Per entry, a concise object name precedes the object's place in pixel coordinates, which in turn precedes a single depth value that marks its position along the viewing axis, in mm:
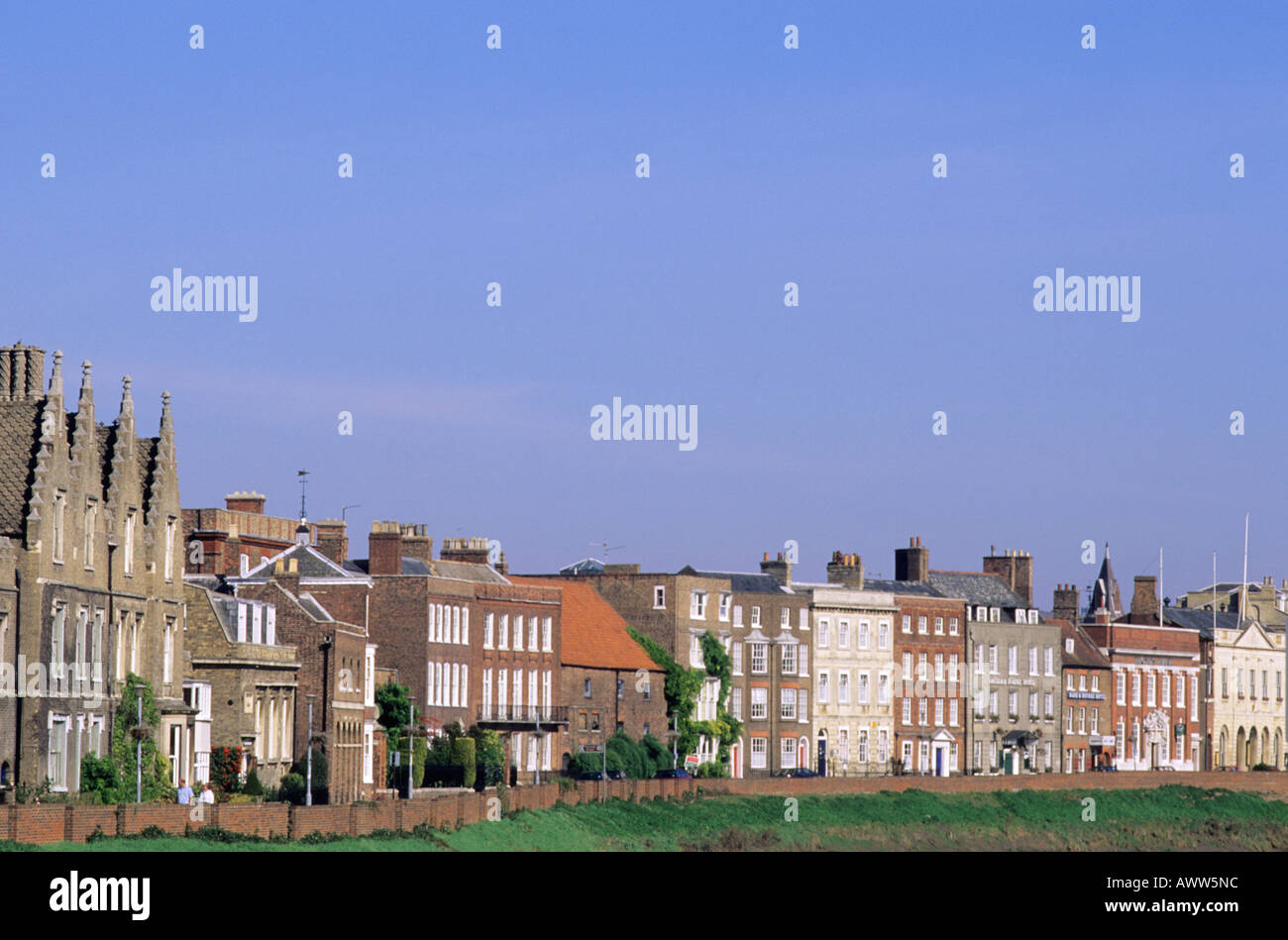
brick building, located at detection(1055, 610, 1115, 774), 136625
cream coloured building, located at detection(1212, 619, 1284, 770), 148125
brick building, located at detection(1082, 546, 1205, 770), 140000
